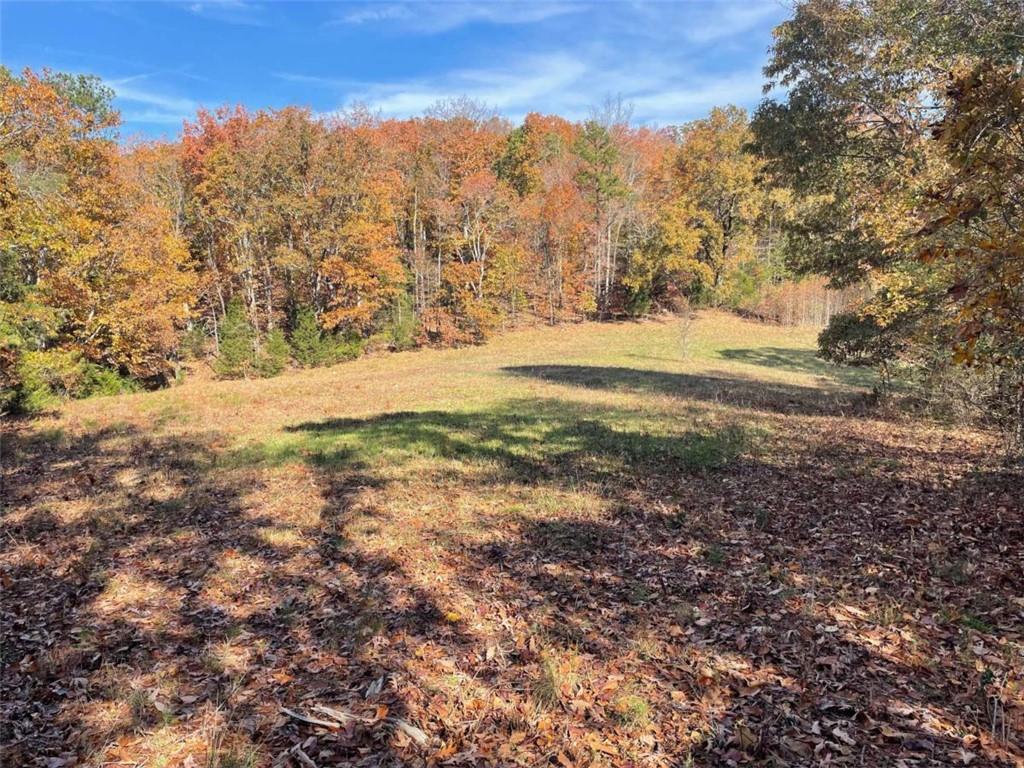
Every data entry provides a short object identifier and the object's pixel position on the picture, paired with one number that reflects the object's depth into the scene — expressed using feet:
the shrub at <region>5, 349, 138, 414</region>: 55.42
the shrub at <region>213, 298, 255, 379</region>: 104.17
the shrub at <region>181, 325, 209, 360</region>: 109.19
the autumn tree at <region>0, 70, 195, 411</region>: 55.42
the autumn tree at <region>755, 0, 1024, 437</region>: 30.83
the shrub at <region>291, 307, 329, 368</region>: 113.29
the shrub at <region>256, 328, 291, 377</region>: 106.32
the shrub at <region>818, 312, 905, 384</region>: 45.55
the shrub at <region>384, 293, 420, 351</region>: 127.44
